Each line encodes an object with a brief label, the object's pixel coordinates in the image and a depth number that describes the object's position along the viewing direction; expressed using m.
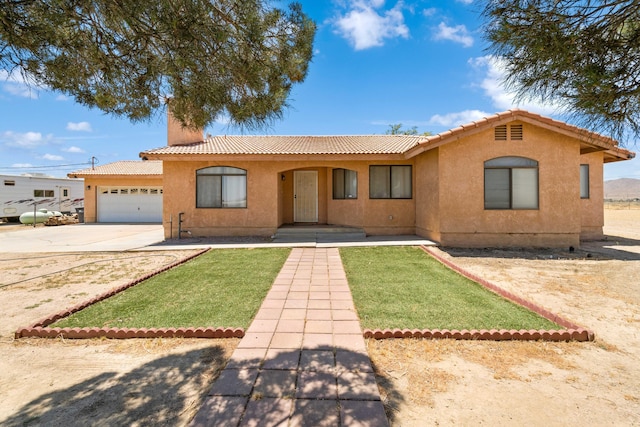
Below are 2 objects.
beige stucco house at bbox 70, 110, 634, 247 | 10.66
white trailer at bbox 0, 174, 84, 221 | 22.53
